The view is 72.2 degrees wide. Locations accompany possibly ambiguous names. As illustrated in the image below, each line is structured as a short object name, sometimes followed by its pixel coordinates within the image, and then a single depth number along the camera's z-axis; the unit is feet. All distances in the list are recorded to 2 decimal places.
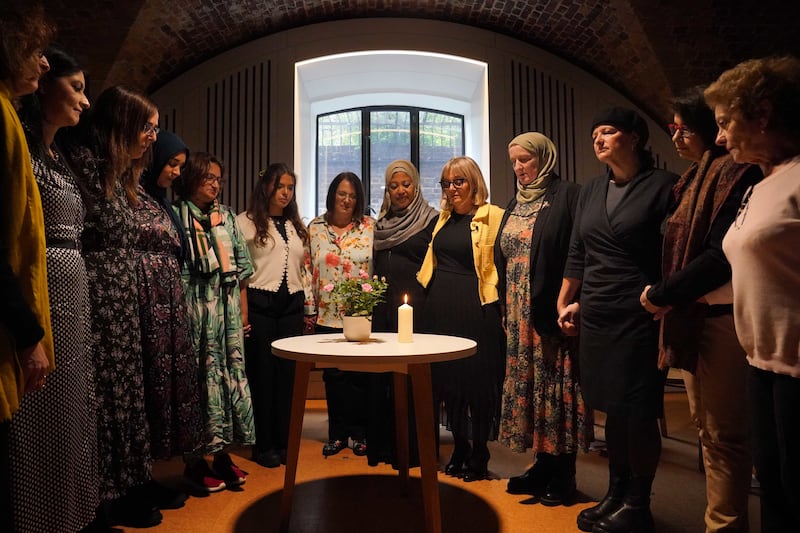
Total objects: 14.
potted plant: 7.16
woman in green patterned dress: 8.31
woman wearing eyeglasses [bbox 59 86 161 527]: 6.23
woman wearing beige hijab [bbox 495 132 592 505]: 7.59
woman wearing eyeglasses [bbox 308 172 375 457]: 10.59
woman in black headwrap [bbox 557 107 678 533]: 6.23
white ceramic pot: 7.16
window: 21.49
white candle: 6.91
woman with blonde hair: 8.61
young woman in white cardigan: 10.00
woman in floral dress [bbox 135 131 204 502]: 7.03
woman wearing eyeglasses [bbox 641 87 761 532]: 5.18
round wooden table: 5.92
